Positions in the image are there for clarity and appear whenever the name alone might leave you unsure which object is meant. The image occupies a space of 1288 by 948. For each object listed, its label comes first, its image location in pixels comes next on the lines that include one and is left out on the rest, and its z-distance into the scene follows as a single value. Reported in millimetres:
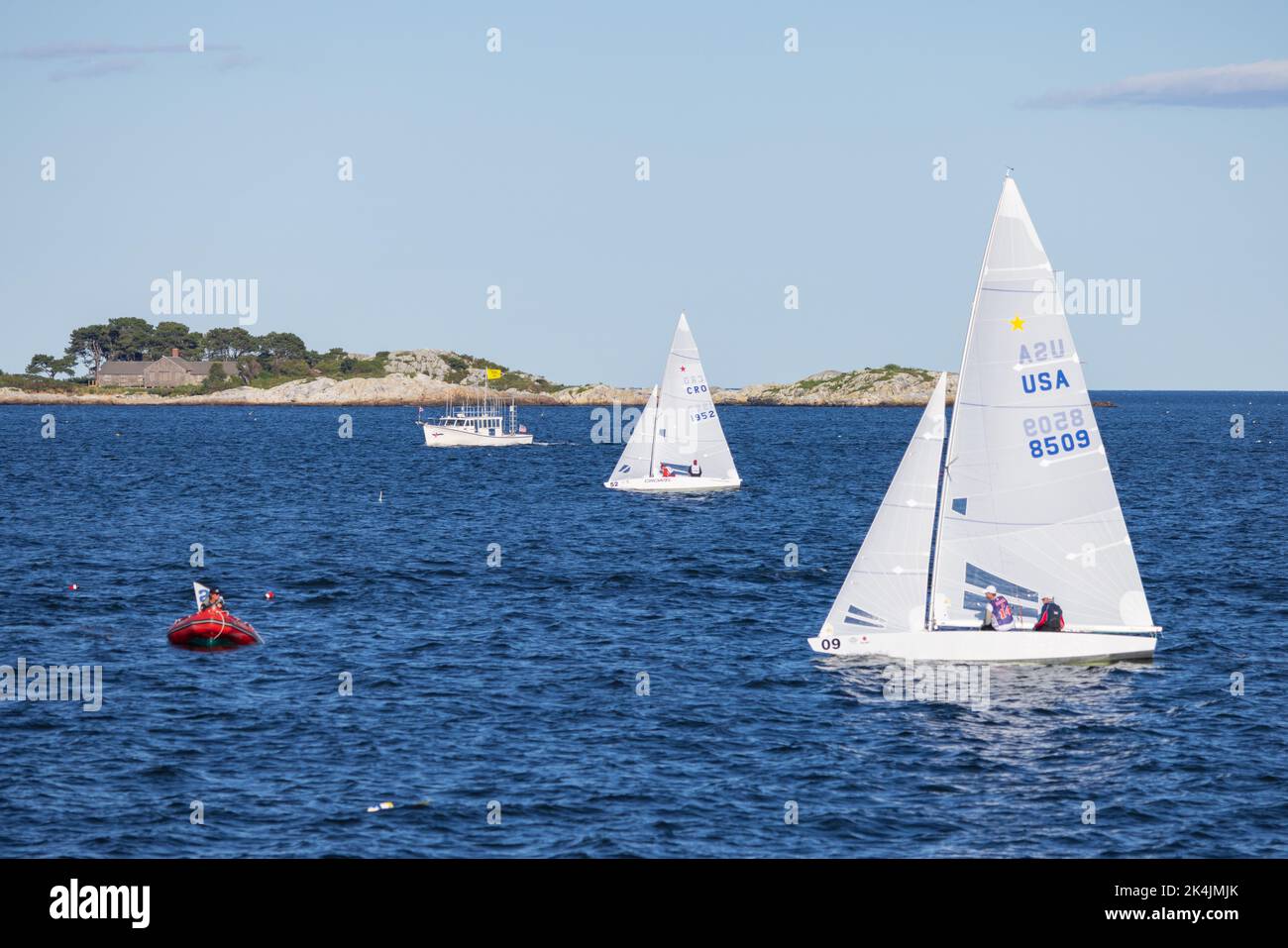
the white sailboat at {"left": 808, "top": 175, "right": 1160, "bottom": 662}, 38344
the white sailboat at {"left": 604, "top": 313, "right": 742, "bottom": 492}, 88688
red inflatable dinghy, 43812
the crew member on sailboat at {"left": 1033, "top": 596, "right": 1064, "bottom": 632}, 39500
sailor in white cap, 39562
